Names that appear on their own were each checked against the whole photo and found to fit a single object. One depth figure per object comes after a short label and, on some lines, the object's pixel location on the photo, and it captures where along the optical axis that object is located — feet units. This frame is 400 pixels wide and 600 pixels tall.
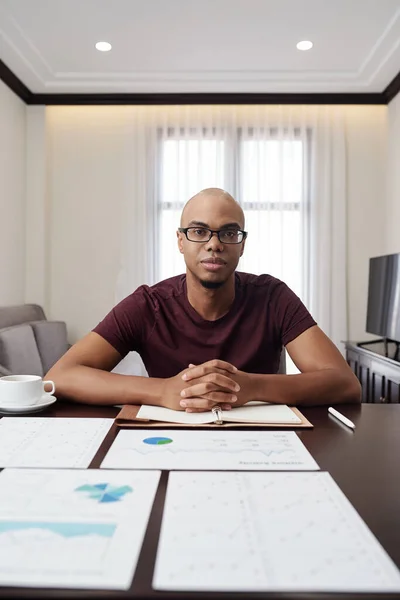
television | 11.25
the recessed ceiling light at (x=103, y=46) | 11.92
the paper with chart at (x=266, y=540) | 1.53
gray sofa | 10.37
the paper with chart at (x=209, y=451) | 2.56
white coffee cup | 3.76
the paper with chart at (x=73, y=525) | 1.56
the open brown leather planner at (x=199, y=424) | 3.34
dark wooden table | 1.48
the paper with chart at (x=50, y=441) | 2.61
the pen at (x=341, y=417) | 3.40
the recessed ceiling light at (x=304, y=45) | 11.76
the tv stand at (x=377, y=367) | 10.04
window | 14.79
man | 5.11
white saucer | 3.69
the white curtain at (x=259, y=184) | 14.78
